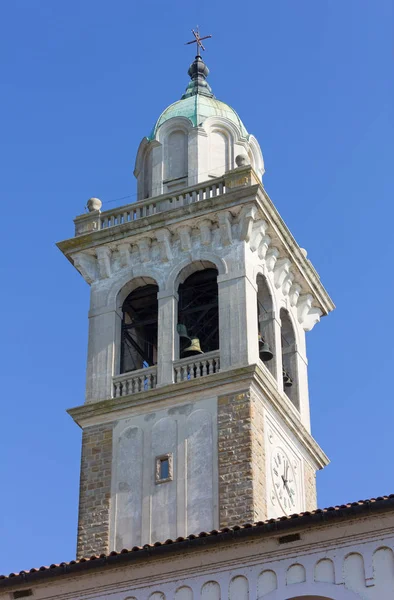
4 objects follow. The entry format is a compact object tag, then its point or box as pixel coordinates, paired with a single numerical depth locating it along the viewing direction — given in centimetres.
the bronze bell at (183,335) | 3719
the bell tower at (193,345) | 3422
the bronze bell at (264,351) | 3719
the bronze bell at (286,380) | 3866
